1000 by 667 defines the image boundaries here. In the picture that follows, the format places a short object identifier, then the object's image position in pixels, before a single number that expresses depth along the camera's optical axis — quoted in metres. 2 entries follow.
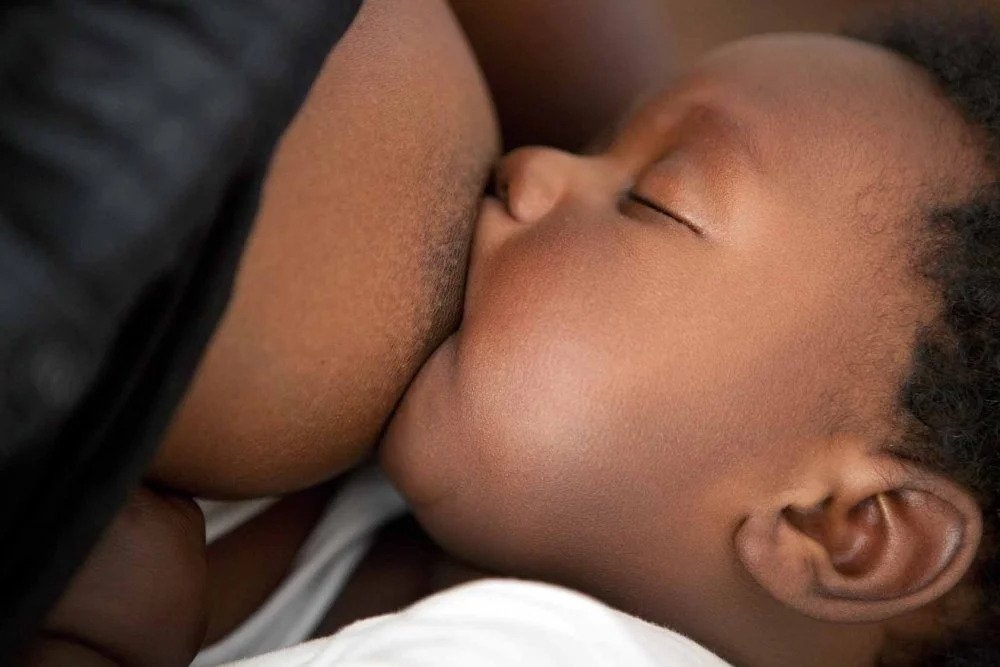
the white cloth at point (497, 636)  0.37
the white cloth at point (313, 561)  0.42
